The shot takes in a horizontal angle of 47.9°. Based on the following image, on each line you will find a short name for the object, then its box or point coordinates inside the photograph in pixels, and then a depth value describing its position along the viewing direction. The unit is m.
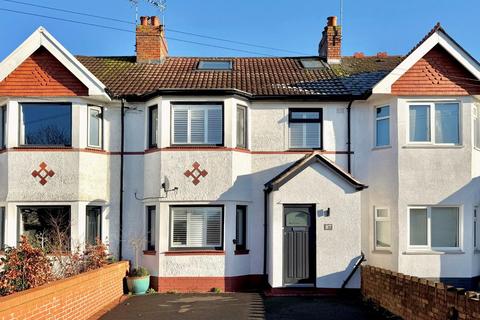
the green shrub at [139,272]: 15.53
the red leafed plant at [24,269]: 10.54
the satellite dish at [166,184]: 16.01
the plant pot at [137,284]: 15.41
